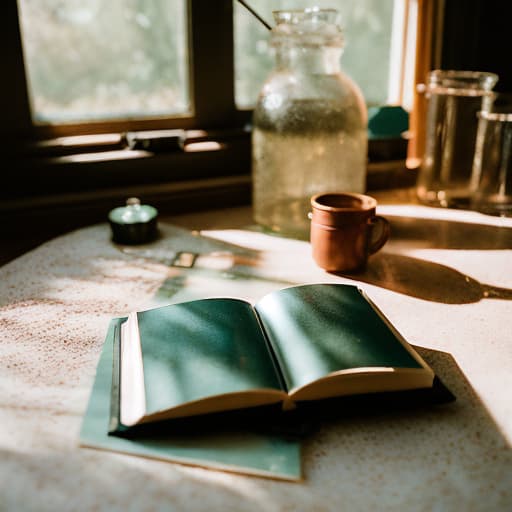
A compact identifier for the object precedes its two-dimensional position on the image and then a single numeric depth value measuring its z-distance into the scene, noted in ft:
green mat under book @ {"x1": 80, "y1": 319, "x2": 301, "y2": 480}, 1.80
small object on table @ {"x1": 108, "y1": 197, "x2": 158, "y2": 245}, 3.77
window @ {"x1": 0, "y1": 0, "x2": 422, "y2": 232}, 4.33
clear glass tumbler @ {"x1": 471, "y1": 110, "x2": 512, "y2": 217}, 4.26
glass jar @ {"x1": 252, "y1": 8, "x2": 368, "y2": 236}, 3.85
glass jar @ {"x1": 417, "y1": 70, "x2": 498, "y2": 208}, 4.53
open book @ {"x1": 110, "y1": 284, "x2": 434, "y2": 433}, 1.96
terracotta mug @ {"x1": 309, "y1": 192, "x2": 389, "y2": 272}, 3.28
